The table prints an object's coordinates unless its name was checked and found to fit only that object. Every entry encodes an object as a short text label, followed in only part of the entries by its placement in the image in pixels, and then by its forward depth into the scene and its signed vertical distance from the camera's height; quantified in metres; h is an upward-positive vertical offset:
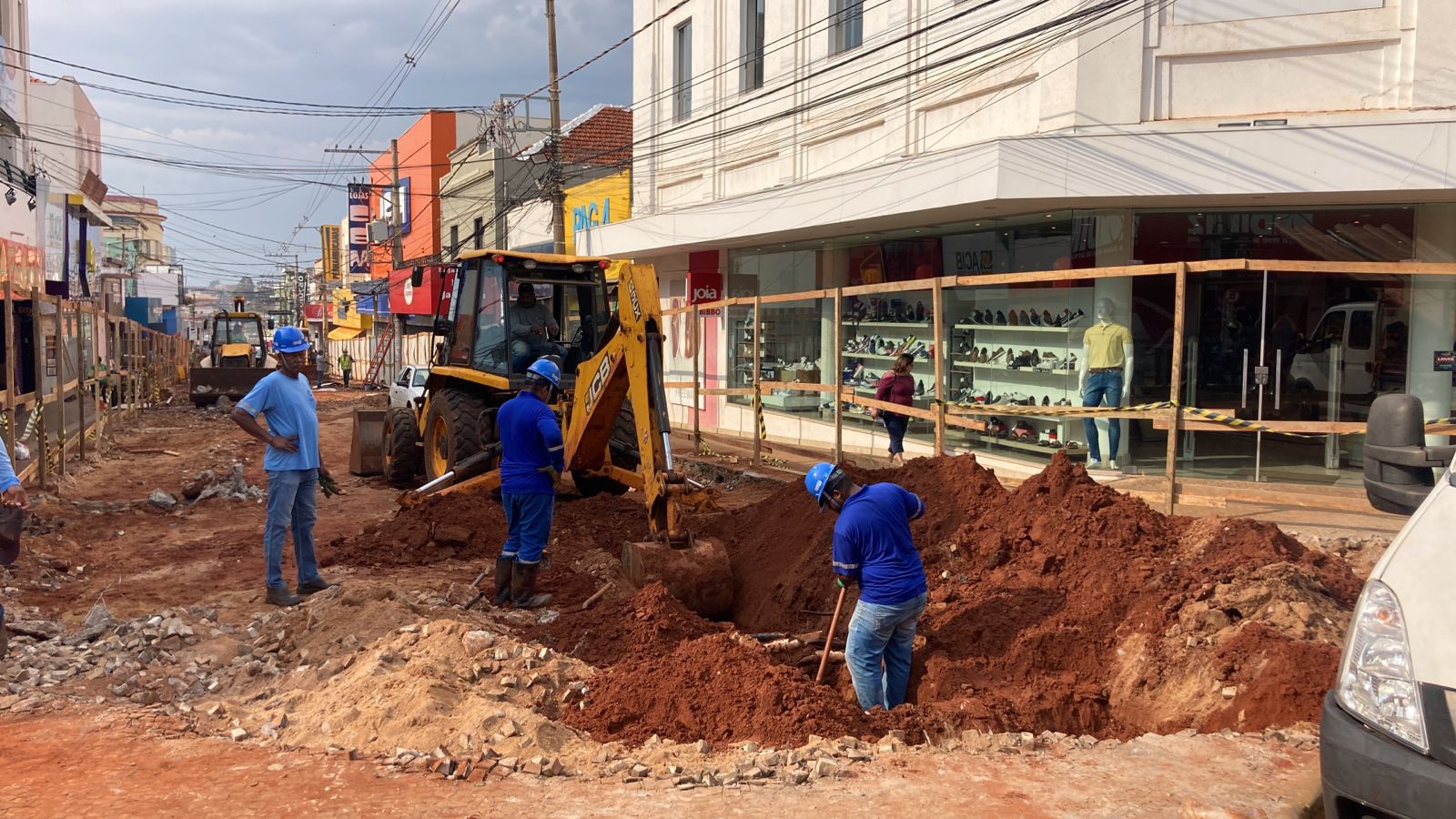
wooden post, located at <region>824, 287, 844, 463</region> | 12.52 -0.31
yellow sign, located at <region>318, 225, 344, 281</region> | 72.06 +6.06
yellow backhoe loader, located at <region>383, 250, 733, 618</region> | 7.69 -0.59
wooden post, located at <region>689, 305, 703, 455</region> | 15.95 -0.83
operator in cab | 10.73 +0.03
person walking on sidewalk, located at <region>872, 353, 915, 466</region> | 12.78 -0.68
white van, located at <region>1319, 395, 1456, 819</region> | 2.89 -1.00
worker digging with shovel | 5.91 -1.28
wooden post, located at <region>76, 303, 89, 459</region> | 13.65 -0.53
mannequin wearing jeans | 11.33 -0.37
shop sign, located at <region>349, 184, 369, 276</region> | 55.22 +5.55
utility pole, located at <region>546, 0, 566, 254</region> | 24.67 +4.07
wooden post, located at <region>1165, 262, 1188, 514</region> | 9.07 -0.20
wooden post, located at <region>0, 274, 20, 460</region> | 10.33 -0.39
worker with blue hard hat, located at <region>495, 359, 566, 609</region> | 7.45 -1.01
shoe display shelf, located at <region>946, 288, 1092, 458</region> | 11.87 -0.23
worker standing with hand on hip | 7.23 -0.78
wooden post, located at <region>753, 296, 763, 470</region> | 14.27 -0.42
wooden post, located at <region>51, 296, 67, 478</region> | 12.44 -0.55
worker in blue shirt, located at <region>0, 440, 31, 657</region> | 5.60 -0.84
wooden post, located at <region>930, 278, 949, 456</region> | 10.86 -0.31
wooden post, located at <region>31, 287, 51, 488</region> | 11.45 -0.55
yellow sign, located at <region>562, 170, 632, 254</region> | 25.91 +3.41
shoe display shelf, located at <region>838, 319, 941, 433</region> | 14.01 -0.31
